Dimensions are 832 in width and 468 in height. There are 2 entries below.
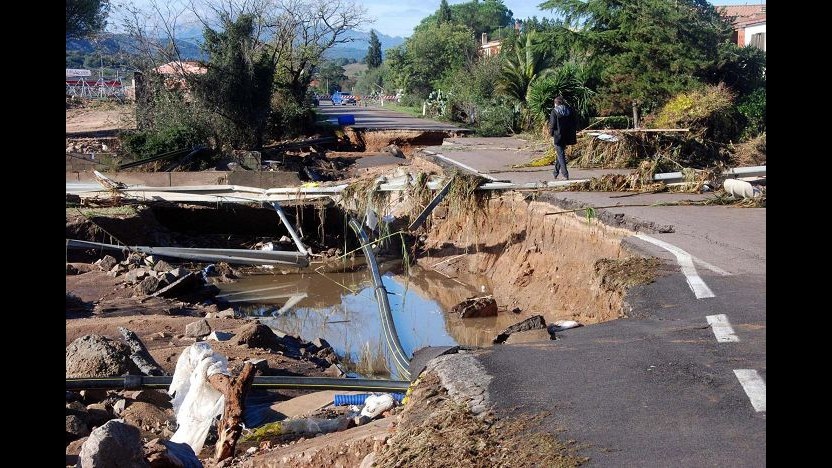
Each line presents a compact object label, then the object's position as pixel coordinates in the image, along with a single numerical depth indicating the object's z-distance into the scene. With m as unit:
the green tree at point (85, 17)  42.16
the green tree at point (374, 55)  141.23
